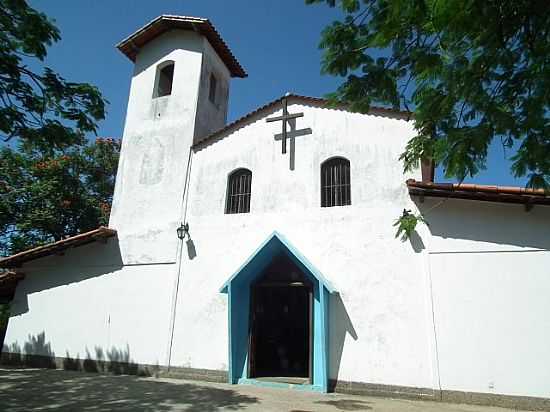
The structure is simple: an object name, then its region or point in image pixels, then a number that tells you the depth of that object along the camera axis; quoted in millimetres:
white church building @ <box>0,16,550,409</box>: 7355
